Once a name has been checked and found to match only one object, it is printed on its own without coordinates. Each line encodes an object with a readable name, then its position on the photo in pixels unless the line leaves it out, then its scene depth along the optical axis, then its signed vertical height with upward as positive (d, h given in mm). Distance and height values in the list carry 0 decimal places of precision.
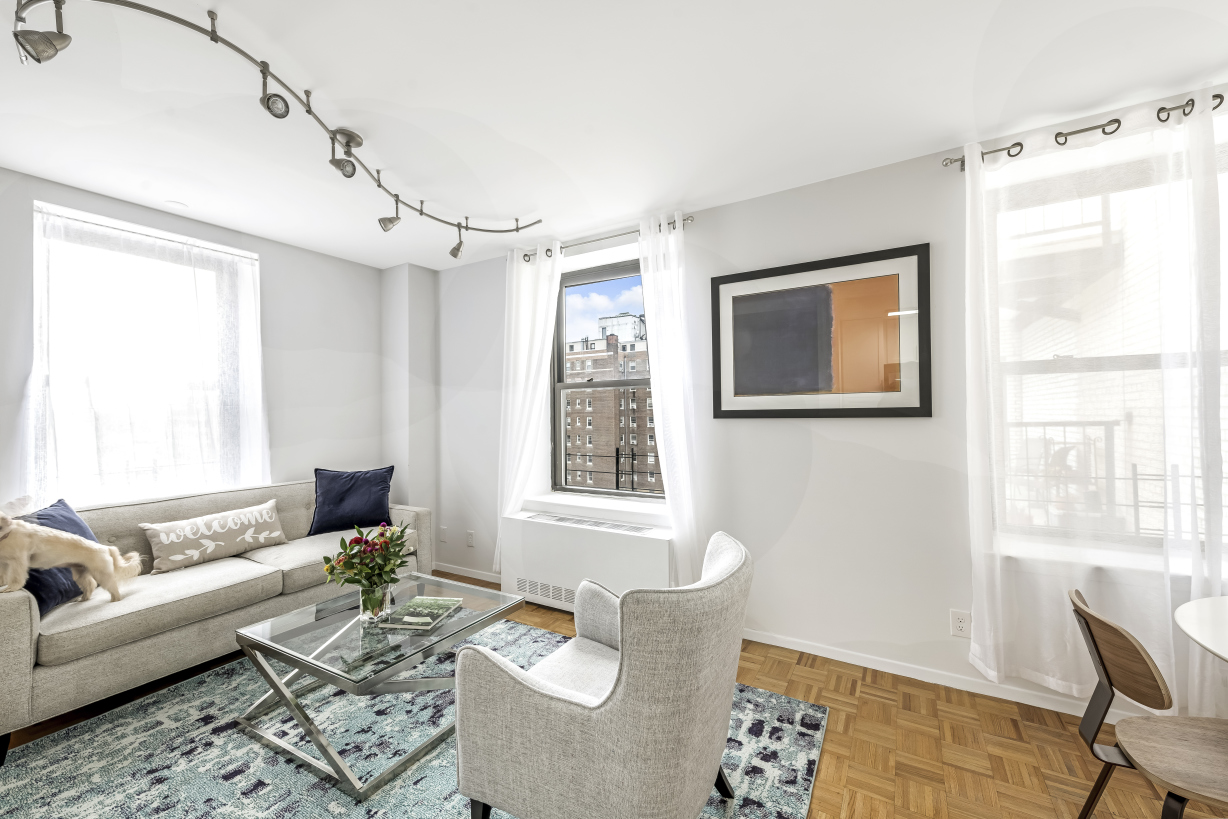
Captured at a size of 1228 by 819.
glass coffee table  1805 -873
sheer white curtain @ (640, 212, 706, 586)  3043 +182
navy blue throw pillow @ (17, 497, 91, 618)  2166 -657
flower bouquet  2102 -608
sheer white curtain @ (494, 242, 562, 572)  3727 +337
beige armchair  1227 -793
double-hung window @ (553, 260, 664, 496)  3729 +313
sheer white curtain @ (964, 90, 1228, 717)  1955 +45
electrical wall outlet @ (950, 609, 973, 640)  2436 -1022
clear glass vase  2156 -783
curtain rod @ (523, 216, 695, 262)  3195 +1165
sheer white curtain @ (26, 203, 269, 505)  2754 +309
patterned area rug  1737 -1287
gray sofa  1961 -887
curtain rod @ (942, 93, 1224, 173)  1964 +1112
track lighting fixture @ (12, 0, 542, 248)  1321 +1156
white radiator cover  3078 -909
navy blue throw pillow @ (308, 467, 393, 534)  3545 -586
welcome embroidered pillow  2820 -685
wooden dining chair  1237 -888
